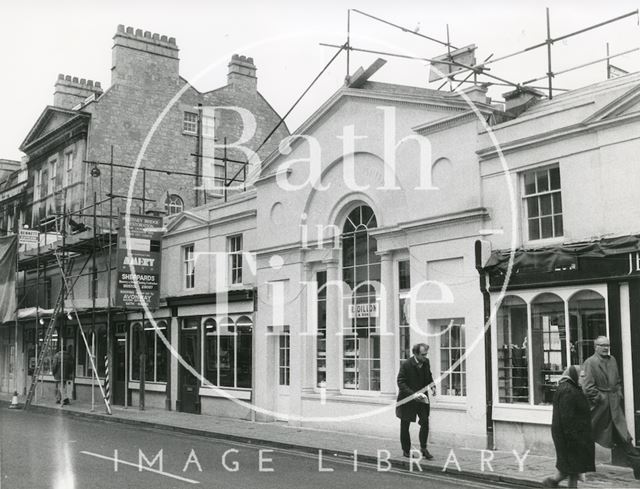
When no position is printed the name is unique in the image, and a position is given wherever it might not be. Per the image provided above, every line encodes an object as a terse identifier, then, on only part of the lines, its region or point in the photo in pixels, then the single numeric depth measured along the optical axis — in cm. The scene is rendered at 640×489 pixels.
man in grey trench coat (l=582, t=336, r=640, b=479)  1123
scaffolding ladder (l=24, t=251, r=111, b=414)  2481
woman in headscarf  952
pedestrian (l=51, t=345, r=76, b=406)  2568
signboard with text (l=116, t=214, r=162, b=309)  2239
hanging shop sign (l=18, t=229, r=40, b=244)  2872
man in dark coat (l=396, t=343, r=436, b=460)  1277
